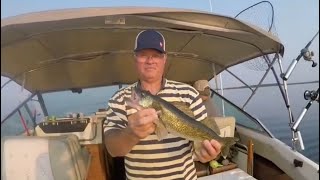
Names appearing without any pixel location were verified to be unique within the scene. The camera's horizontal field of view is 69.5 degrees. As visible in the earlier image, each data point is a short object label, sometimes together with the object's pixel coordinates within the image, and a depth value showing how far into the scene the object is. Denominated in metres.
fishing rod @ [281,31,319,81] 2.78
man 1.60
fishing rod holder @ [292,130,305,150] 2.67
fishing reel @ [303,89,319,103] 2.50
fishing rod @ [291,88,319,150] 2.53
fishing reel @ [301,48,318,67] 2.78
